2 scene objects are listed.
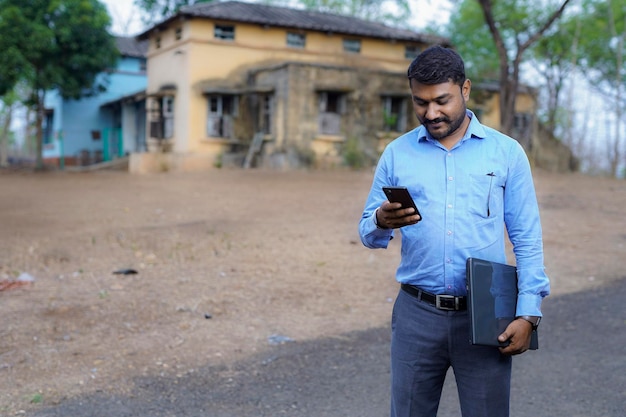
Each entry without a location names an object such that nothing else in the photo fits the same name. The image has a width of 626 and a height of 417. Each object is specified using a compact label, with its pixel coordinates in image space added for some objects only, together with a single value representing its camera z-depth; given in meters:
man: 2.52
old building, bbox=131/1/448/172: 23.14
